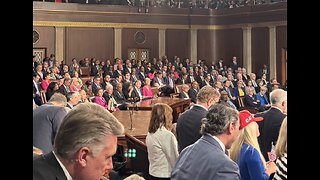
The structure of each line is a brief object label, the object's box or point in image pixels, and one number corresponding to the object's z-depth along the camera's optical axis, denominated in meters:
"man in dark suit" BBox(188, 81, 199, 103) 13.48
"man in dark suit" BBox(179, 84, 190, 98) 13.14
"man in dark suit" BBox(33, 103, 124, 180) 1.81
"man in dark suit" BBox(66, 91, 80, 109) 6.66
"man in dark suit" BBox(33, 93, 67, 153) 4.74
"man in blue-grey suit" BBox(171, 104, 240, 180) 2.68
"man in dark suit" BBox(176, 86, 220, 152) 4.82
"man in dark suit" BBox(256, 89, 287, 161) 5.09
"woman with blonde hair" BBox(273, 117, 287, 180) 2.91
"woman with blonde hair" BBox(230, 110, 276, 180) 3.22
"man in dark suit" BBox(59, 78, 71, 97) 11.40
